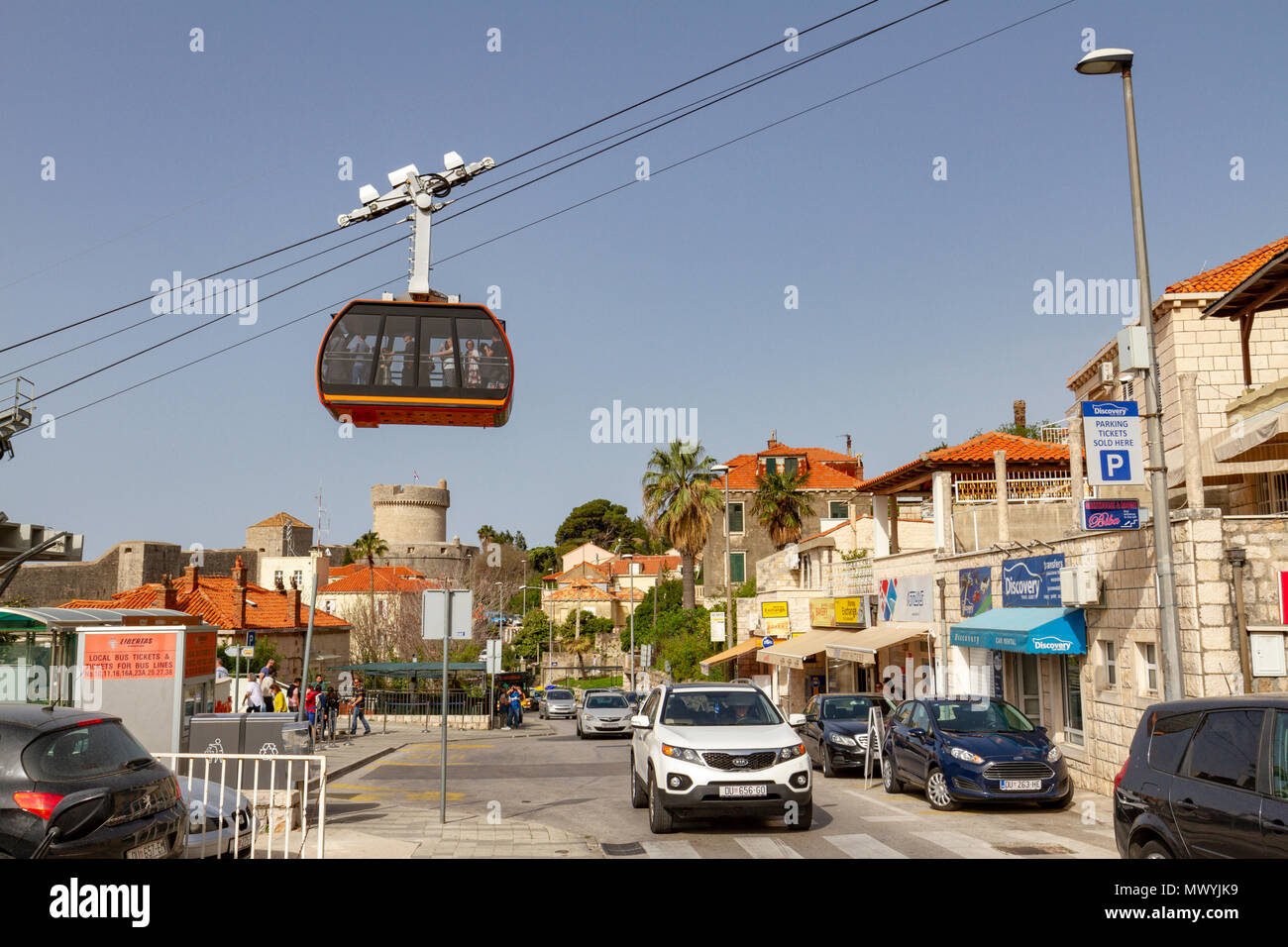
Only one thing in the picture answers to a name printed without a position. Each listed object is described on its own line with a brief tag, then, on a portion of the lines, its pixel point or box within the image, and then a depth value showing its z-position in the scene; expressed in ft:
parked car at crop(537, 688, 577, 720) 158.92
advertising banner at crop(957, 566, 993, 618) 68.03
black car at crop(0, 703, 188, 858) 20.22
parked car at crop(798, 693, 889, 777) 59.57
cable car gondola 47.96
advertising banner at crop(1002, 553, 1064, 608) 57.52
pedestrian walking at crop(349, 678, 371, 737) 107.62
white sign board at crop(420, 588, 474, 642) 44.65
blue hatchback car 42.68
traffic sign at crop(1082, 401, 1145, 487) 45.39
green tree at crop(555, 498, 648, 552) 418.10
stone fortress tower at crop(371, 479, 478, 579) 329.72
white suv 36.42
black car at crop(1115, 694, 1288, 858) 18.11
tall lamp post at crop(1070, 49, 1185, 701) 38.22
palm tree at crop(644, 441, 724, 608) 171.53
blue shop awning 54.24
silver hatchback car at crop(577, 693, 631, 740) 105.40
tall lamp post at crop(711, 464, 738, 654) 123.45
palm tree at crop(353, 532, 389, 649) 249.34
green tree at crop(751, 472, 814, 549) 166.09
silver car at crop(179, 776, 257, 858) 28.17
